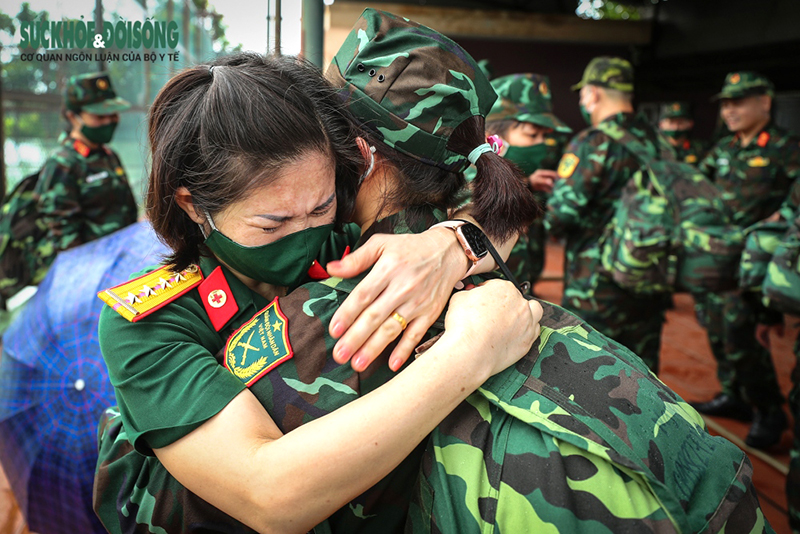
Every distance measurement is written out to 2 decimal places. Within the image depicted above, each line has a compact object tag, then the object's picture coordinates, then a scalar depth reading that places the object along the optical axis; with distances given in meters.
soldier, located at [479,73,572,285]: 3.27
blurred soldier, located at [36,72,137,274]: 4.22
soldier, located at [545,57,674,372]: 3.68
